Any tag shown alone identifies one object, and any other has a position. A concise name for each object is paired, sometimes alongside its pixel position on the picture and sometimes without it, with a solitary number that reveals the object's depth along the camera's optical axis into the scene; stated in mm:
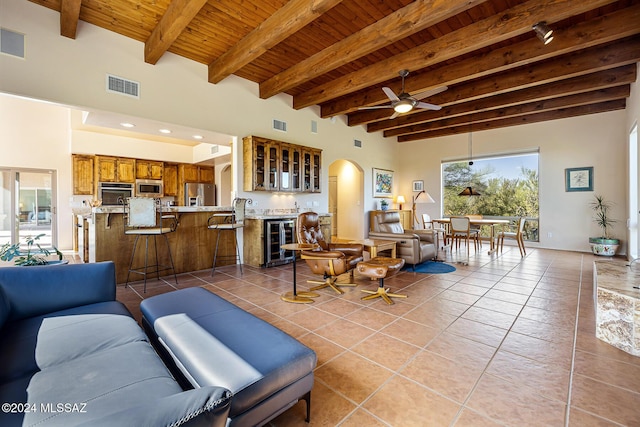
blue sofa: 707
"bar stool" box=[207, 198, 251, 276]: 4434
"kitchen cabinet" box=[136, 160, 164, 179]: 7207
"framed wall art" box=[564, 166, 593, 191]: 6285
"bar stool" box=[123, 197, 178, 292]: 3543
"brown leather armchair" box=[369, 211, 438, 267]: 4680
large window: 7098
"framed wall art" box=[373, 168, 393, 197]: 8195
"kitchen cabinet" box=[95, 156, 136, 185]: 6676
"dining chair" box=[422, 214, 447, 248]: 6770
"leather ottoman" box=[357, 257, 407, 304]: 3172
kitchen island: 3744
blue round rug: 4628
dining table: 5734
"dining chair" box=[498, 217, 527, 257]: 6025
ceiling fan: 4191
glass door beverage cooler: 4926
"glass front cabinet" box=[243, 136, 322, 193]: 5094
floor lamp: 6304
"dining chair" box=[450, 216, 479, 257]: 5715
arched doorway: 8008
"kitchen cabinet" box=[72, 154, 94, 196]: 6562
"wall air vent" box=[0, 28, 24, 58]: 3066
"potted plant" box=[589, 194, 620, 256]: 5742
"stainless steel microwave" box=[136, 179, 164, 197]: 7176
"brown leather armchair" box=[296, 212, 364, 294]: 3352
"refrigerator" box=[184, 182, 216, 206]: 7965
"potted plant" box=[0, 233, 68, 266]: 2176
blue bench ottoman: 1175
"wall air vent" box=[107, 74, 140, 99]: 3729
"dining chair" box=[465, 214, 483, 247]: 6159
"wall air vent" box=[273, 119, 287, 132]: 5625
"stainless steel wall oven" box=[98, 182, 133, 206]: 6688
